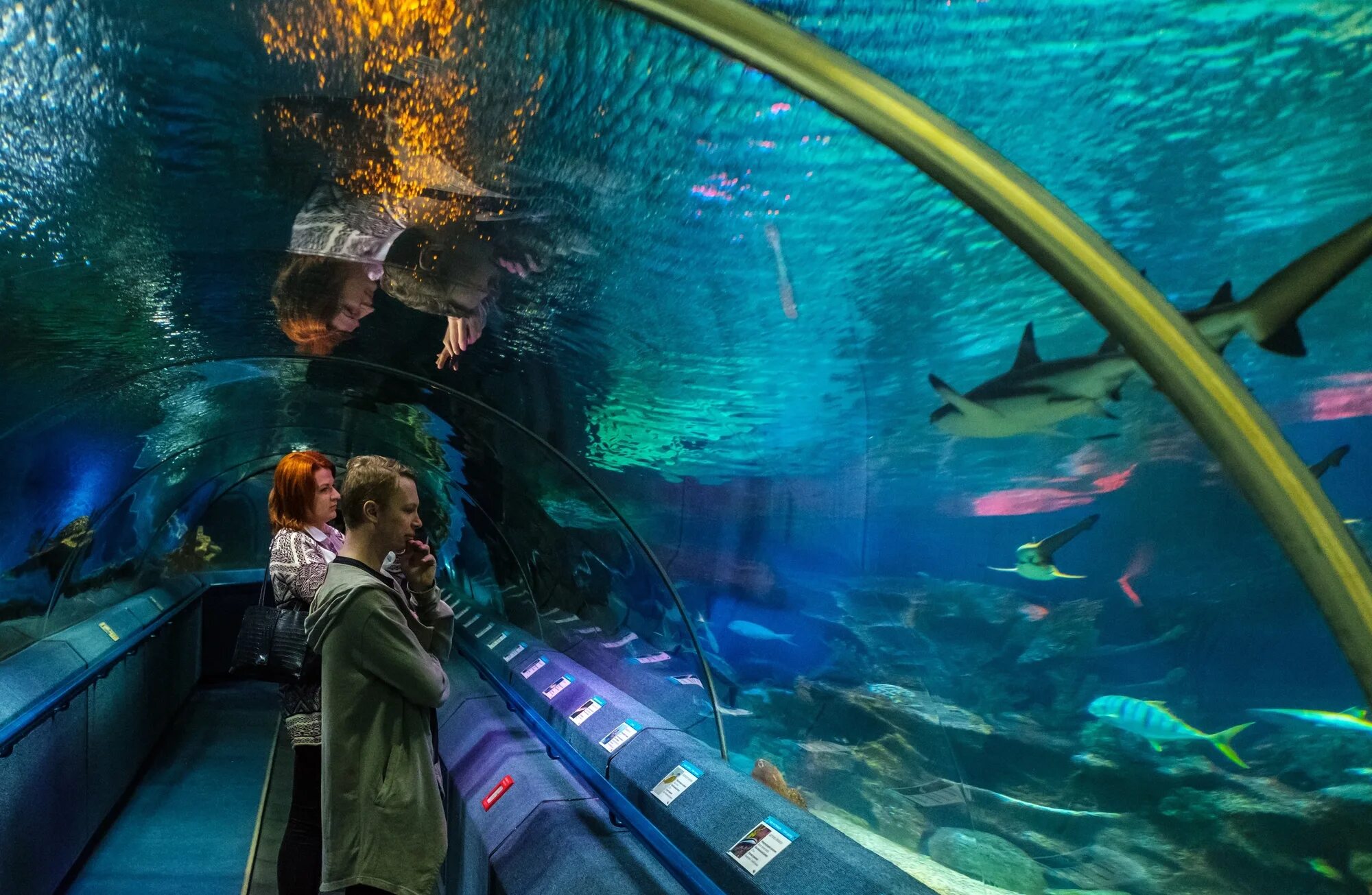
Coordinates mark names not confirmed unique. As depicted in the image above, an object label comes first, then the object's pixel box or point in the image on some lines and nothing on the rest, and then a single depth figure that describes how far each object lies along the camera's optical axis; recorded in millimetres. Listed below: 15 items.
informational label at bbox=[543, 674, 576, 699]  5102
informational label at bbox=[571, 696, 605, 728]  4426
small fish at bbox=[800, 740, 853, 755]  3713
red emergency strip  3967
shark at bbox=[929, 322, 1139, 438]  2568
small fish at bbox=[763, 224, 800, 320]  2873
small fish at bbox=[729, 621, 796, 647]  4020
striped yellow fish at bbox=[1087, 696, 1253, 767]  3037
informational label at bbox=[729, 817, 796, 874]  2566
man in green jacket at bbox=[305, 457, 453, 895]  2377
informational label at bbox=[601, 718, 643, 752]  3887
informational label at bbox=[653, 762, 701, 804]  3207
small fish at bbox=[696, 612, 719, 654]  4496
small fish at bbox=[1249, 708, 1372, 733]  3066
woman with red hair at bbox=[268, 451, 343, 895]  3109
